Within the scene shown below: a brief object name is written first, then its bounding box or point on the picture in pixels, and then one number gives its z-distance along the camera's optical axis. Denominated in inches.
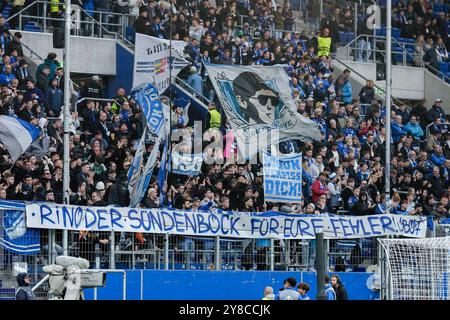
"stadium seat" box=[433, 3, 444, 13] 1527.9
